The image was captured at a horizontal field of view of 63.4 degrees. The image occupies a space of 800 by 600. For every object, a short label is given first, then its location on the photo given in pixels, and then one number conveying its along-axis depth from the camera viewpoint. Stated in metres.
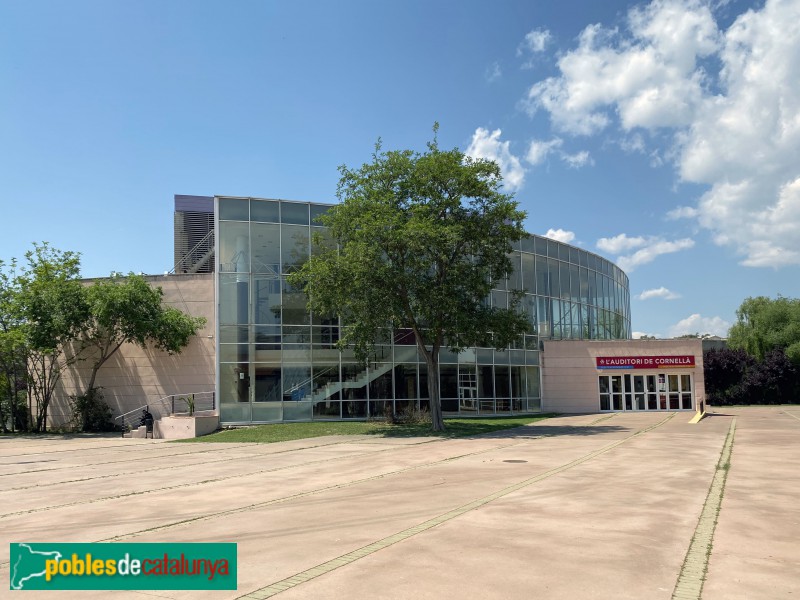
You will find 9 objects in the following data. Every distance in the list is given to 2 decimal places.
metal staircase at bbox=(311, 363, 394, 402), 32.94
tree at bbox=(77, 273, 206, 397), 30.58
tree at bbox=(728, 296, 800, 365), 54.72
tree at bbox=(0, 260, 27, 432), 31.39
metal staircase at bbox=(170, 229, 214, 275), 40.56
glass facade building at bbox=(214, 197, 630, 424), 31.94
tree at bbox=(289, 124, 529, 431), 25.69
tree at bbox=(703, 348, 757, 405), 50.94
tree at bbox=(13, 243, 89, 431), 31.02
